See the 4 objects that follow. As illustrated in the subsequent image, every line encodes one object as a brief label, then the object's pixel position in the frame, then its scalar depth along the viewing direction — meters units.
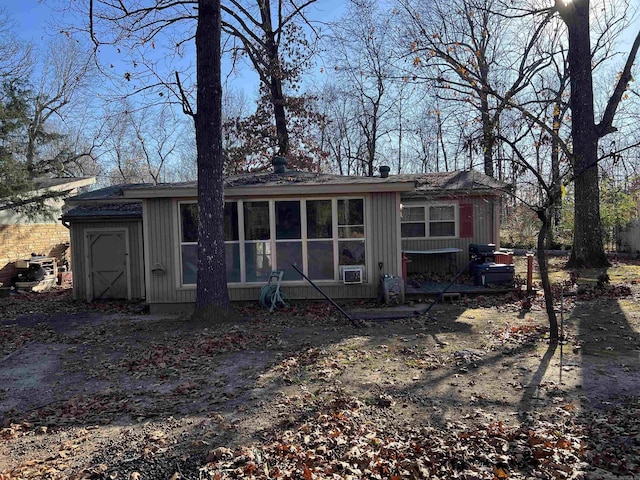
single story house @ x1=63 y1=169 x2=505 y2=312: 9.83
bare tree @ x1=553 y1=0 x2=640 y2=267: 12.73
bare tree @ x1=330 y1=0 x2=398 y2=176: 29.62
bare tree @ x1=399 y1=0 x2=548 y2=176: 9.63
